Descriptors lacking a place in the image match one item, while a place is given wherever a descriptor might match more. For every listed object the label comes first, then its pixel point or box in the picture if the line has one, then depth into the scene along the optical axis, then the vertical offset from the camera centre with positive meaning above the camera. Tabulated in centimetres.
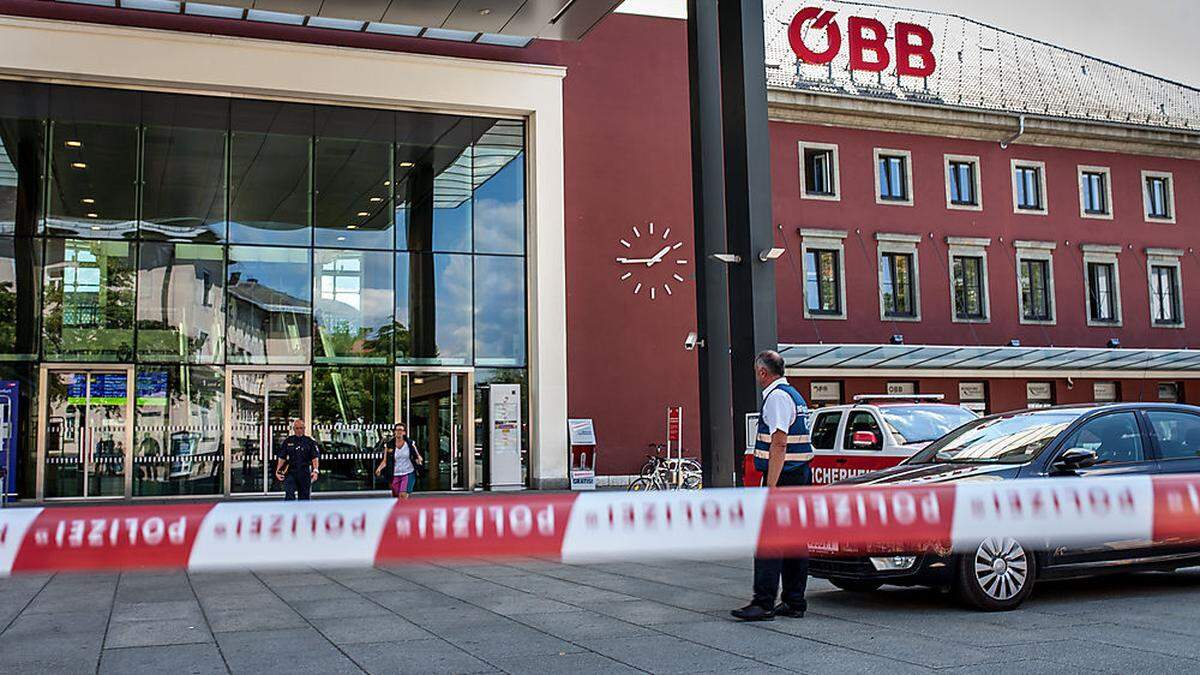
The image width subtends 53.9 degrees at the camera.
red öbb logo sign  3042 +1023
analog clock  2877 +419
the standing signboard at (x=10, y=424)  2356 +53
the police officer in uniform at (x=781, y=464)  855 -25
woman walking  1809 -35
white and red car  1409 -6
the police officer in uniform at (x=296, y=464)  1803 -33
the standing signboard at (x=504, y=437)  2730 +2
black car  870 -34
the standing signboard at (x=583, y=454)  2722 -42
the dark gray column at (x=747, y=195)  1548 +314
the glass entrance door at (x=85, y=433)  2492 +32
